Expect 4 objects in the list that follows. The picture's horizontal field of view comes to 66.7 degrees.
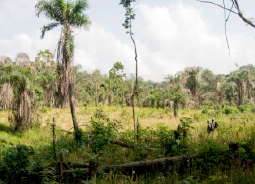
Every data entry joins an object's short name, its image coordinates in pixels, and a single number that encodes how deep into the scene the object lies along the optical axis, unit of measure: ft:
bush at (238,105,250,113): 56.63
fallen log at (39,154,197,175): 15.26
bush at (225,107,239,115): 52.07
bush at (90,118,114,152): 19.43
